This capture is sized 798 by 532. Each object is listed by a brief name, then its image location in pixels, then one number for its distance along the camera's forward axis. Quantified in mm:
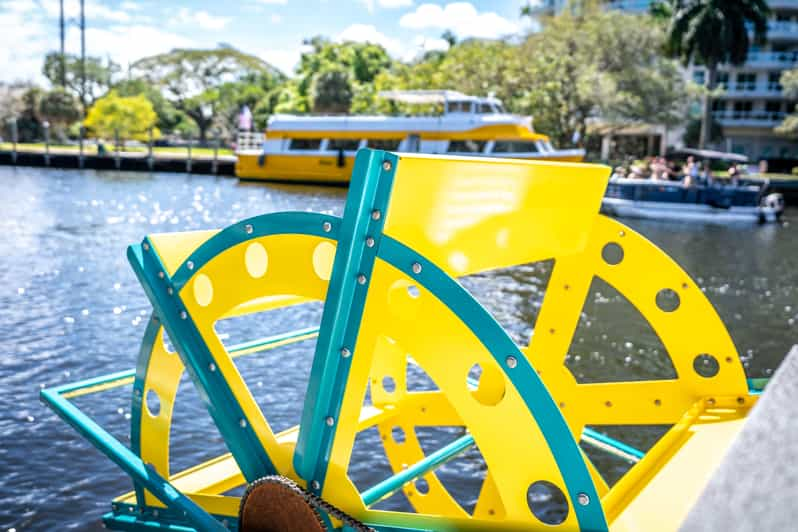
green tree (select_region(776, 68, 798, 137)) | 48750
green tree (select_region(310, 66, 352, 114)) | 71250
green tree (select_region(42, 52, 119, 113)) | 93375
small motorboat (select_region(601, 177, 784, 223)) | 29906
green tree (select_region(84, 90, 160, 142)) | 74688
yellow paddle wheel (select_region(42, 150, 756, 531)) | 2678
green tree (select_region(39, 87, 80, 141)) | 80000
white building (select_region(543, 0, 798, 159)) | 60219
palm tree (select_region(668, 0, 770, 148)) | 47906
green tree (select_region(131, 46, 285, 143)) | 97062
